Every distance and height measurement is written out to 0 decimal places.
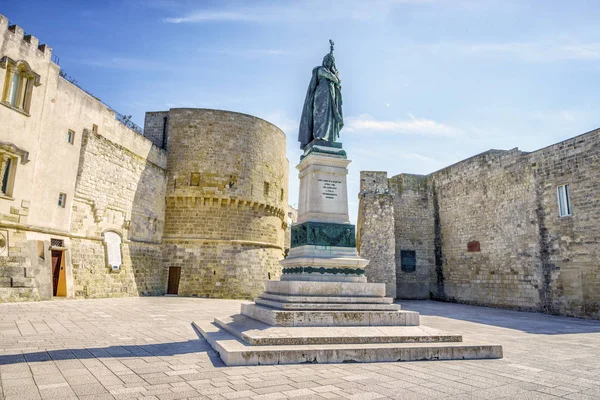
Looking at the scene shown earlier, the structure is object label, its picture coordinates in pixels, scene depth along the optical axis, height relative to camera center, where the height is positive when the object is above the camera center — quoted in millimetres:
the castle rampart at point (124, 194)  13164 +3151
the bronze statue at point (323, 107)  8617 +3594
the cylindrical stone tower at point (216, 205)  21453 +3281
